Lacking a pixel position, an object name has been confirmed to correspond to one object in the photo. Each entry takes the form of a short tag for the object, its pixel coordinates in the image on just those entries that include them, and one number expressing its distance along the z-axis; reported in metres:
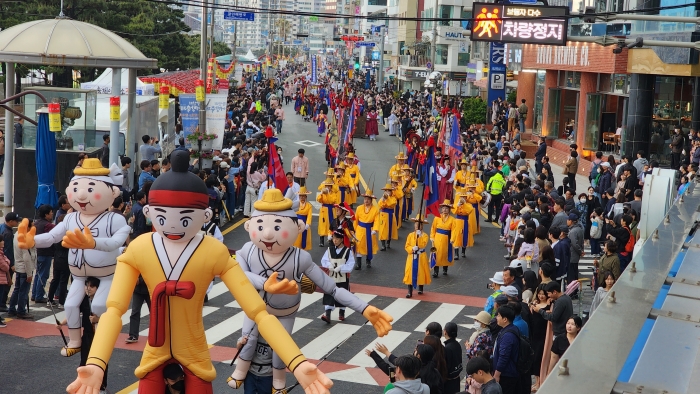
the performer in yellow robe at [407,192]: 21.59
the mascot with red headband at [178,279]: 7.13
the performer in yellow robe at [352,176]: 21.83
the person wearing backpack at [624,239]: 13.93
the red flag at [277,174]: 15.87
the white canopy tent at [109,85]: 30.44
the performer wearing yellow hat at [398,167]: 21.69
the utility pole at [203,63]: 26.73
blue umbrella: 17.09
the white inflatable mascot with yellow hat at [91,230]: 9.66
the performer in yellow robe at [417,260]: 15.14
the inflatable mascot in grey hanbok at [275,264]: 8.23
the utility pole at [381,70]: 79.46
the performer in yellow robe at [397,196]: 20.02
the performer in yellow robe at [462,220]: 18.30
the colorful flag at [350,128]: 23.91
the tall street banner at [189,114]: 26.09
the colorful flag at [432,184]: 18.41
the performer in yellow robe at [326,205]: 19.11
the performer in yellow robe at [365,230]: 17.56
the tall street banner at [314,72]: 72.56
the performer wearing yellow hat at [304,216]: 18.05
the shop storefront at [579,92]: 30.36
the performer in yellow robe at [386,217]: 18.97
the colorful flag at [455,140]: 24.31
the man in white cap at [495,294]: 10.64
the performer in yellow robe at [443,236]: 16.81
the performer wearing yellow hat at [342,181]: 21.00
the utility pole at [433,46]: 53.09
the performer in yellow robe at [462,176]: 20.86
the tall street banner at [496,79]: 41.88
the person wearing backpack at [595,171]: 22.31
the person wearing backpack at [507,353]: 8.85
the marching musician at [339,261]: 13.85
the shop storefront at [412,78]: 69.00
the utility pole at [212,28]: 32.42
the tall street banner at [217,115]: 26.02
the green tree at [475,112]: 42.25
